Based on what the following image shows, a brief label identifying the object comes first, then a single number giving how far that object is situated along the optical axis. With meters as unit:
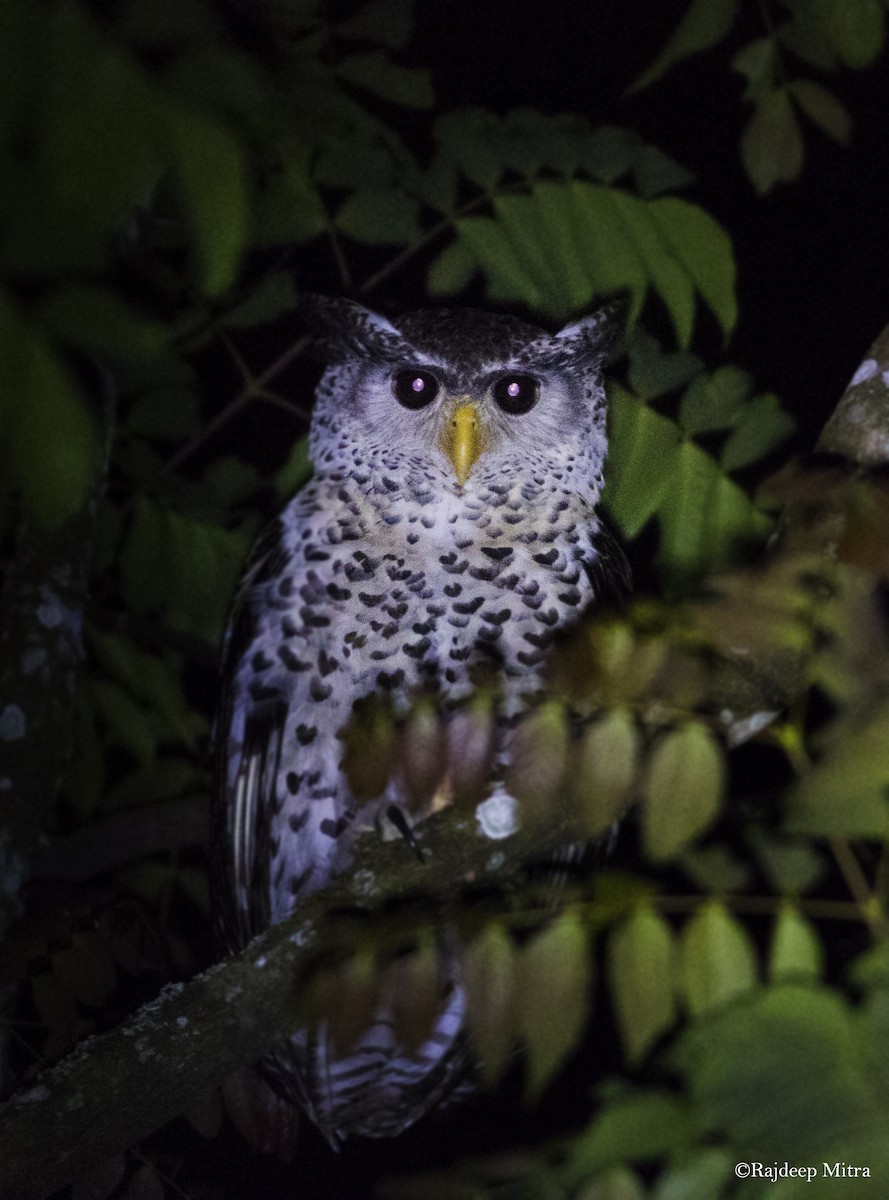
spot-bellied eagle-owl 5.79
